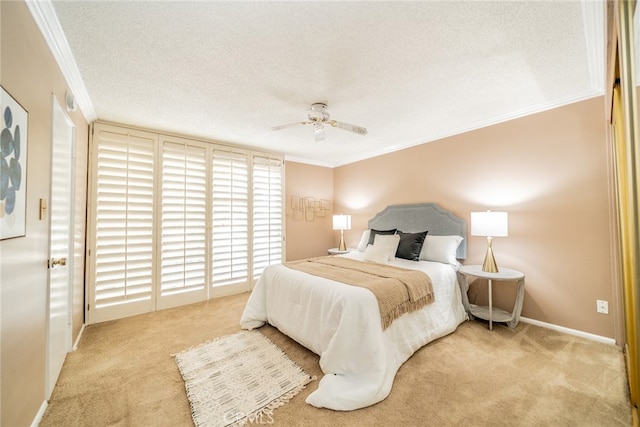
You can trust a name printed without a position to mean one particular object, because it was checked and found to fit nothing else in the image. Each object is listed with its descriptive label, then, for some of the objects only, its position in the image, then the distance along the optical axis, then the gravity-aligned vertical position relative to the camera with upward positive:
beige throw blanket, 2.02 -0.57
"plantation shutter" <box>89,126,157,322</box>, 2.97 -0.03
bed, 1.73 -0.91
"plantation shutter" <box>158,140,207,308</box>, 3.41 -0.03
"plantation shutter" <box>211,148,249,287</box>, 3.83 +0.05
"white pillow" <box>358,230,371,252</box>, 3.95 -0.38
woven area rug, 1.57 -1.22
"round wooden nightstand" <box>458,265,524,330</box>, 2.55 -0.84
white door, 1.74 -0.16
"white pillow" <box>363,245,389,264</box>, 3.08 -0.46
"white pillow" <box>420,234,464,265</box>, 3.07 -0.40
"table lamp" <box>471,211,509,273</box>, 2.60 -0.11
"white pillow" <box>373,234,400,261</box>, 3.12 -0.32
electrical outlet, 2.31 -0.85
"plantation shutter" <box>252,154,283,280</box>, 4.26 +0.15
